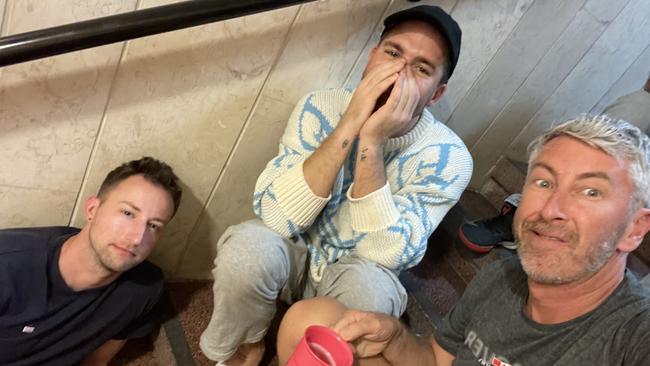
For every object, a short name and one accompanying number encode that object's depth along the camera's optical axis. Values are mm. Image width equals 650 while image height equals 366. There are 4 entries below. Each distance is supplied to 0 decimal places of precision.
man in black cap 1067
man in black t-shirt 1020
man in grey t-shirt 776
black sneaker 1503
